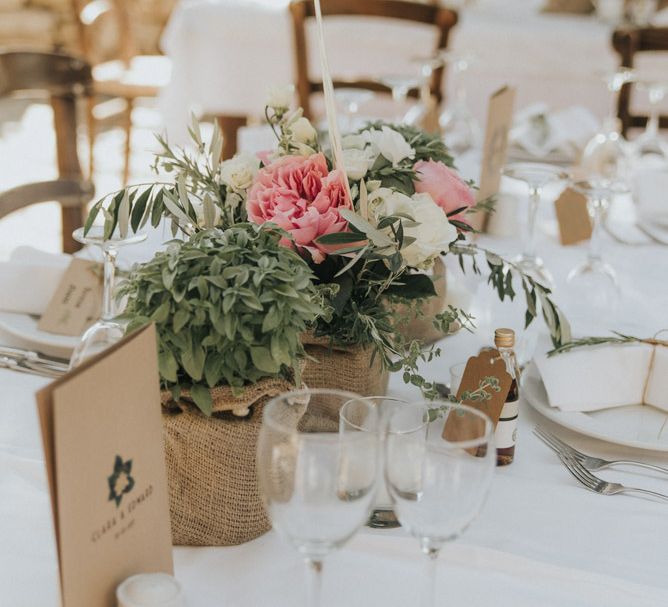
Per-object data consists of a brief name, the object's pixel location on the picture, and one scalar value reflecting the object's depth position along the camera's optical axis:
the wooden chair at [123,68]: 4.23
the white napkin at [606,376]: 0.98
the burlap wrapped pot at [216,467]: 0.69
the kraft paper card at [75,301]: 1.09
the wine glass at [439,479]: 0.54
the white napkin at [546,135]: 2.11
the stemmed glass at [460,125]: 2.21
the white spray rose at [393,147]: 0.93
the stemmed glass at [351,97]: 2.02
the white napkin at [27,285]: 1.14
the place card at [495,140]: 1.40
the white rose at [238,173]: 0.89
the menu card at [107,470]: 0.52
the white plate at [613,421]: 0.90
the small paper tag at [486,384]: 0.81
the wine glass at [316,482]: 0.52
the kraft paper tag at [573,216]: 1.60
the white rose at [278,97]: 0.98
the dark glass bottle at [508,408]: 0.83
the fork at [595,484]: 0.83
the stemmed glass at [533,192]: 1.15
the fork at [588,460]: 0.88
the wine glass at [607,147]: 1.93
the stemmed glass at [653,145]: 2.07
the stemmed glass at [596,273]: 1.25
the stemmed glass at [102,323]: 0.84
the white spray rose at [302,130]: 0.93
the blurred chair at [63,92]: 1.71
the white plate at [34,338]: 1.06
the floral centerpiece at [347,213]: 0.80
